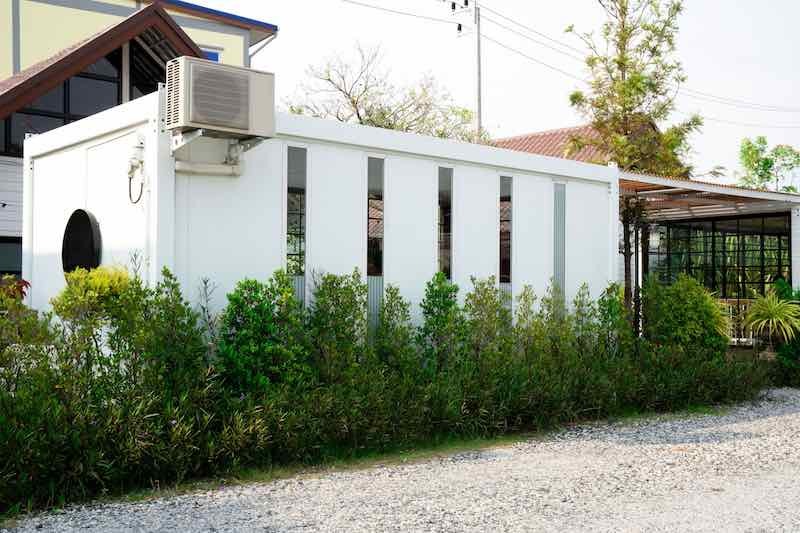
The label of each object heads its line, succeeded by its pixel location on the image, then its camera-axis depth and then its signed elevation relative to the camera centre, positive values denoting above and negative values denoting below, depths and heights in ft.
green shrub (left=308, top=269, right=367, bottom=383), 26.13 -1.49
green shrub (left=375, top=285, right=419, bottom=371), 28.27 -1.90
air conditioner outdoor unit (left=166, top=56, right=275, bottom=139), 23.75 +4.85
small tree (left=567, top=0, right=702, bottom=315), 69.26 +14.16
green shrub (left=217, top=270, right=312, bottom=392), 24.54 -1.76
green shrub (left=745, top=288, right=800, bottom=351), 42.50 -1.91
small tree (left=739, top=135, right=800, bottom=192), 157.89 +20.23
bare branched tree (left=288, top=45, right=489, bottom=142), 103.24 +20.79
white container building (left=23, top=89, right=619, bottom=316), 25.25 +2.35
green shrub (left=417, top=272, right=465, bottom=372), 30.04 -1.65
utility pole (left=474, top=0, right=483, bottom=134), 88.63 +23.58
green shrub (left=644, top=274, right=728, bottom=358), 38.91 -1.74
